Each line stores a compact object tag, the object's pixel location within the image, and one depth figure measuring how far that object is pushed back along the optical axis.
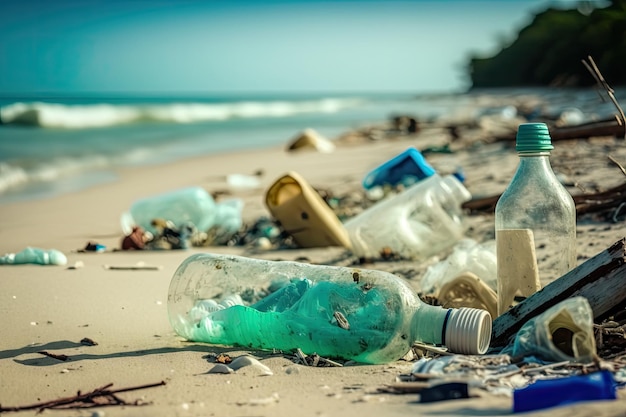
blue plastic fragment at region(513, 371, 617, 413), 1.82
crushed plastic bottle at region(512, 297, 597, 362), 2.03
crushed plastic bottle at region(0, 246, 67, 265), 3.94
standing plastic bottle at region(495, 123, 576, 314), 2.65
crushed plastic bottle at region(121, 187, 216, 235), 5.14
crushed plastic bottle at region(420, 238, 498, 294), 3.23
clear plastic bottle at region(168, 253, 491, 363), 2.26
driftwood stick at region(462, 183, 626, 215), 3.98
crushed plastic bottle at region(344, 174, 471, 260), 4.13
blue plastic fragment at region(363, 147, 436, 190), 4.79
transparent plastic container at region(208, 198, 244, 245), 4.89
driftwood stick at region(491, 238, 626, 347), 2.31
